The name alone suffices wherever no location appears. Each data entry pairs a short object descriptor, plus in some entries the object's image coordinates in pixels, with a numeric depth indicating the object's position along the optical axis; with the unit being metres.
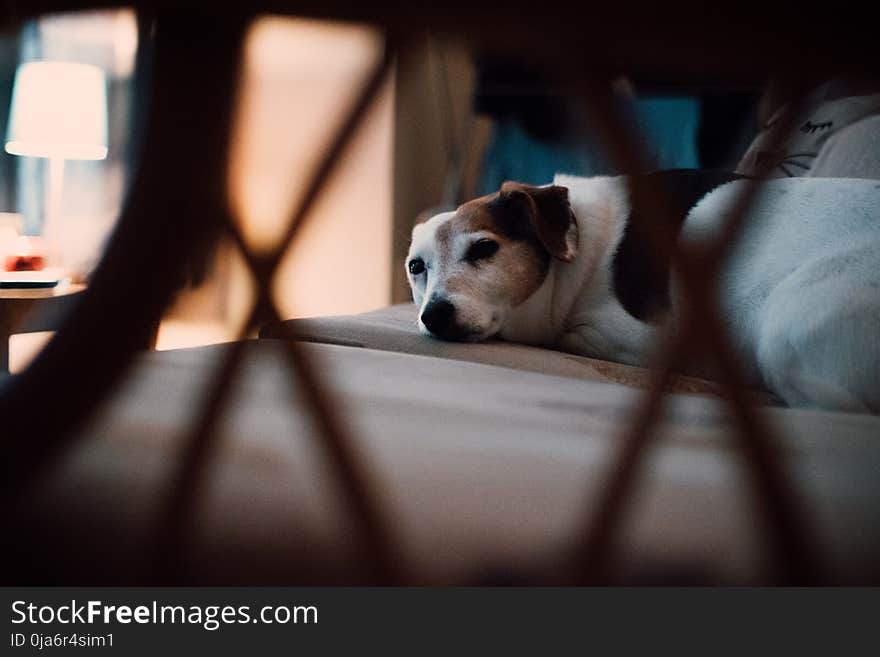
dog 1.10
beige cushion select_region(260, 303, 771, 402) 1.25
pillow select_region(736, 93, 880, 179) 1.90
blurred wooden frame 0.36
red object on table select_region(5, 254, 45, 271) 2.57
